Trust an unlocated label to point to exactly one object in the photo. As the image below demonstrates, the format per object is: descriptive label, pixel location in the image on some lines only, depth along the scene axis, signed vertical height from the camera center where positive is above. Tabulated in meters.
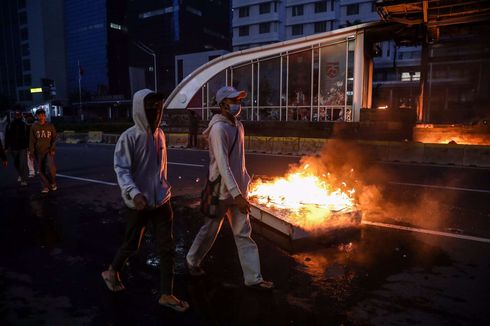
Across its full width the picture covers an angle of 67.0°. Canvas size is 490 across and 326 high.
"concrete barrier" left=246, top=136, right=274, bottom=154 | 18.02 -0.85
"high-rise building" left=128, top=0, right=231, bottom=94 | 90.71 +24.65
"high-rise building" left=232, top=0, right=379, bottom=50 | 55.00 +17.54
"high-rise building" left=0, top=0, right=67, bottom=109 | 95.75 +21.09
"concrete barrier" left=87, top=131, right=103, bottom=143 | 27.03 -0.71
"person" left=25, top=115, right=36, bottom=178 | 10.73 -1.09
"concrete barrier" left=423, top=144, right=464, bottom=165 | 13.40 -0.98
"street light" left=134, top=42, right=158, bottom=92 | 87.27 +19.66
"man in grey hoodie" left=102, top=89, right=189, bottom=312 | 3.31 -0.50
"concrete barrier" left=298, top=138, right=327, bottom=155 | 16.47 -0.82
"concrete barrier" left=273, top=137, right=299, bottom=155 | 17.12 -0.85
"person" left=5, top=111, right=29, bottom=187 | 9.79 -0.42
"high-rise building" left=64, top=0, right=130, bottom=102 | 99.69 +22.26
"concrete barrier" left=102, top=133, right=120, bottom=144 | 25.88 -0.77
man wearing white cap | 3.63 -0.45
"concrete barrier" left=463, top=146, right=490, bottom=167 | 12.86 -1.01
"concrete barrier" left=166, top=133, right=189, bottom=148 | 21.38 -0.74
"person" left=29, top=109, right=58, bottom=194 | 8.53 -0.41
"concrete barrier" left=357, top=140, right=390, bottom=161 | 14.78 -0.92
